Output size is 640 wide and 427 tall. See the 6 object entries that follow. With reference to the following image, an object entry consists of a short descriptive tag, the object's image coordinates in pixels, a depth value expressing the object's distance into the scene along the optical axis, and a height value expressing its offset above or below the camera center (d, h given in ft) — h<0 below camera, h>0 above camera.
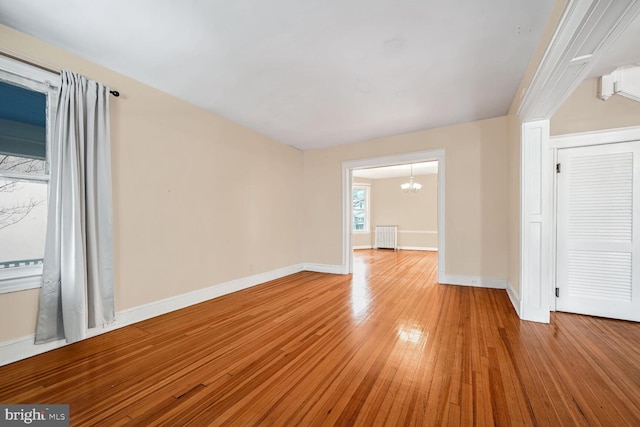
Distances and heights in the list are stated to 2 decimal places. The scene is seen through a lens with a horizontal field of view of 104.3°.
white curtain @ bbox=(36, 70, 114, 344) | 6.91 -0.24
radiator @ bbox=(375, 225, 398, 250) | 28.78 -2.78
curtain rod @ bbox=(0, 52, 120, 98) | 6.41 +4.05
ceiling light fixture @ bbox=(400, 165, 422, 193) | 24.85 +2.72
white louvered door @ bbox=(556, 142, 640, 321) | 8.44 -0.65
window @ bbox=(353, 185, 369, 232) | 29.94 +0.60
